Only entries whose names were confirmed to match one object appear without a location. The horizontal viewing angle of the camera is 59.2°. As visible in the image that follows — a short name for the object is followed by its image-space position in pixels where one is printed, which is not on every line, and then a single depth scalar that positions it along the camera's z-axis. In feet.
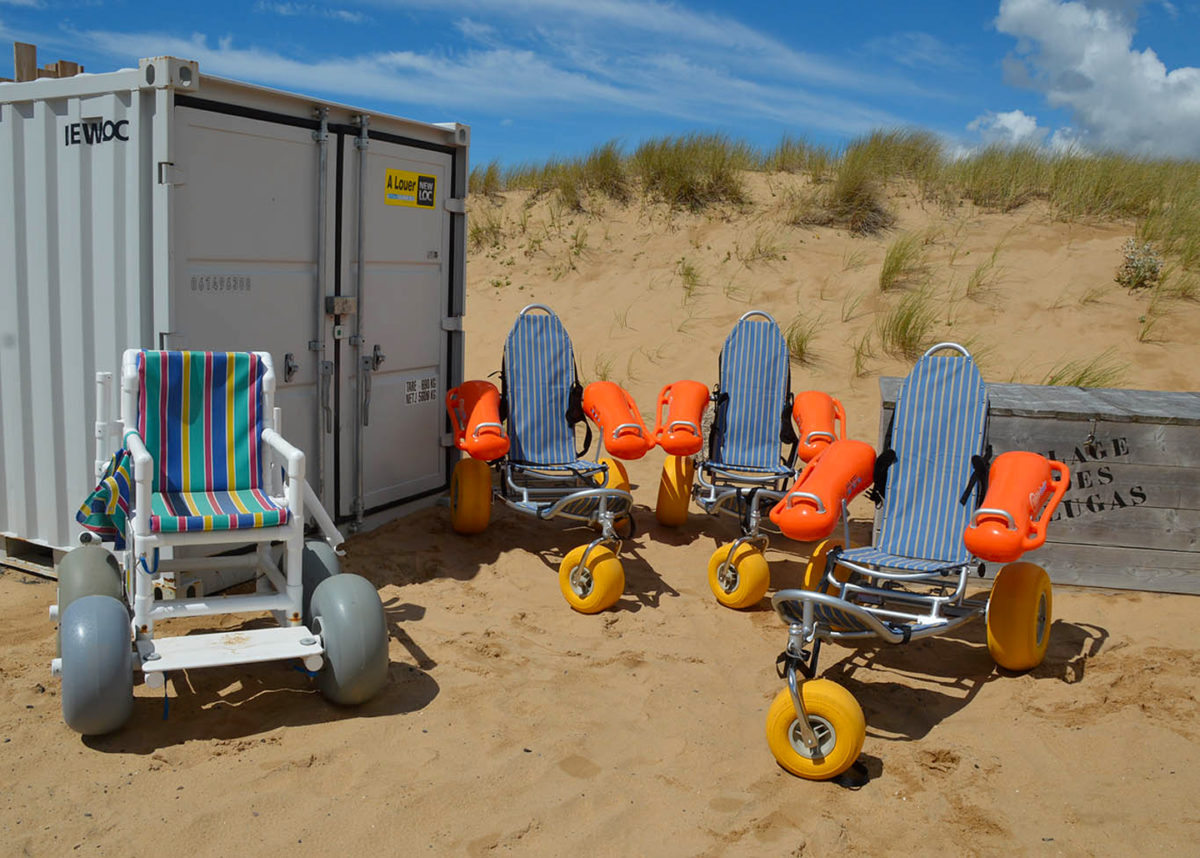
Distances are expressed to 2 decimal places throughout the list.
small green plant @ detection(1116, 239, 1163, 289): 34.30
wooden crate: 17.47
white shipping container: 15.51
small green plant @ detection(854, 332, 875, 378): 31.83
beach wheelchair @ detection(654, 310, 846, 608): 20.01
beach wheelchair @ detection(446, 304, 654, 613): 19.48
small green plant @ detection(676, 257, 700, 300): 38.45
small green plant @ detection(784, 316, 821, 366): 32.89
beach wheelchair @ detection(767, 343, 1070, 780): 12.01
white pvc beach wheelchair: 12.00
